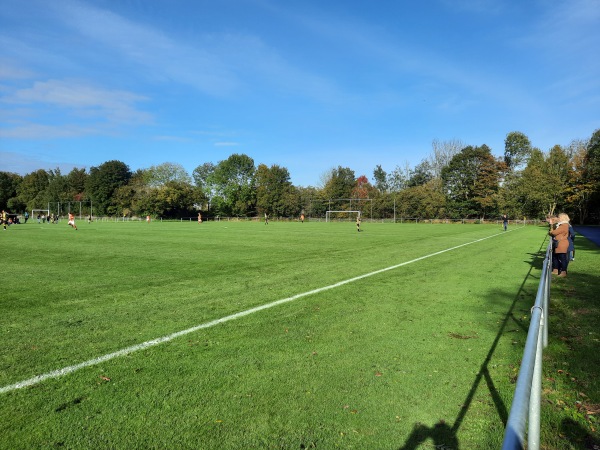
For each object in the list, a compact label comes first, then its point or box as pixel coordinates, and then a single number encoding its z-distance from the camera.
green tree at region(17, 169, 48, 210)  129.00
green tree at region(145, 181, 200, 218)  91.94
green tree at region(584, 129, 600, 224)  59.48
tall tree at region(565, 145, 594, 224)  62.06
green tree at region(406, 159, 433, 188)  101.09
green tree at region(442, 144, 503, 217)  77.56
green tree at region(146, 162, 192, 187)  108.25
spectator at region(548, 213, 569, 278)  11.44
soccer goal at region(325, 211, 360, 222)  88.81
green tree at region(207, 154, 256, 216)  102.55
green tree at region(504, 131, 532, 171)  81.19
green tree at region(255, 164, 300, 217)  97.00
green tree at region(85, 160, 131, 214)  109.12
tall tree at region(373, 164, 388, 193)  131.73
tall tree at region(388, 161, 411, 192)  108.65
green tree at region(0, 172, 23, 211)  125.69
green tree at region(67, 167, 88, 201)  126.23
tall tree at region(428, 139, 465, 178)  94.38
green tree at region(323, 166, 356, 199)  97.88
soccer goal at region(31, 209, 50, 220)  113.46
